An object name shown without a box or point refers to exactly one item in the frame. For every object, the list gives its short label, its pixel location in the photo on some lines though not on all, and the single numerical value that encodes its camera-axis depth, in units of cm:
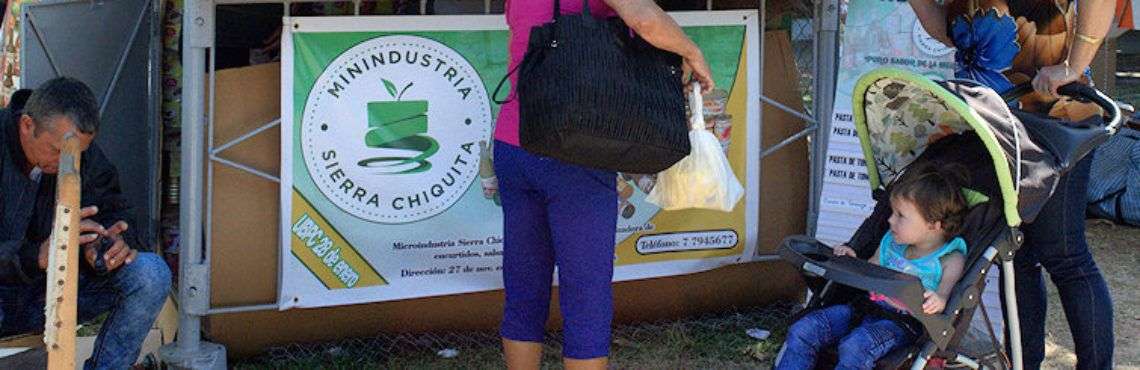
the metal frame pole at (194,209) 401
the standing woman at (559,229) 329
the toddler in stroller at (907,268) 344
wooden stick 273
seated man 356
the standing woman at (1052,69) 377
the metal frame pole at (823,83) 480
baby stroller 332
